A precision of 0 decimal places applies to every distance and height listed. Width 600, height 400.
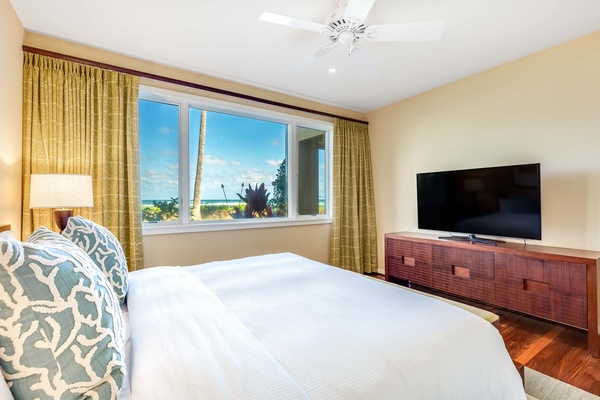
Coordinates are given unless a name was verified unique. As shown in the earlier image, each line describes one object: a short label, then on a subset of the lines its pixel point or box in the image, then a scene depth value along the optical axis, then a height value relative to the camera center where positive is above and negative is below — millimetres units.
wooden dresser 2047 -659
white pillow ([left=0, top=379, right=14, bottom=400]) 553 -381
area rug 1619 -1133
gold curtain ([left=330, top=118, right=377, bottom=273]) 3904 +6
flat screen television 2461 +4
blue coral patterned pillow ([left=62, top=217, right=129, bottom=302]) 1358 -230
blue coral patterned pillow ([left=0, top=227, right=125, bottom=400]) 637 -311
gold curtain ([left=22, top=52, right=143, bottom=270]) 2168 +565
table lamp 1887 +83
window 2867 +460
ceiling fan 1688 +1145
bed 762 -484
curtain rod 2260 +1230
